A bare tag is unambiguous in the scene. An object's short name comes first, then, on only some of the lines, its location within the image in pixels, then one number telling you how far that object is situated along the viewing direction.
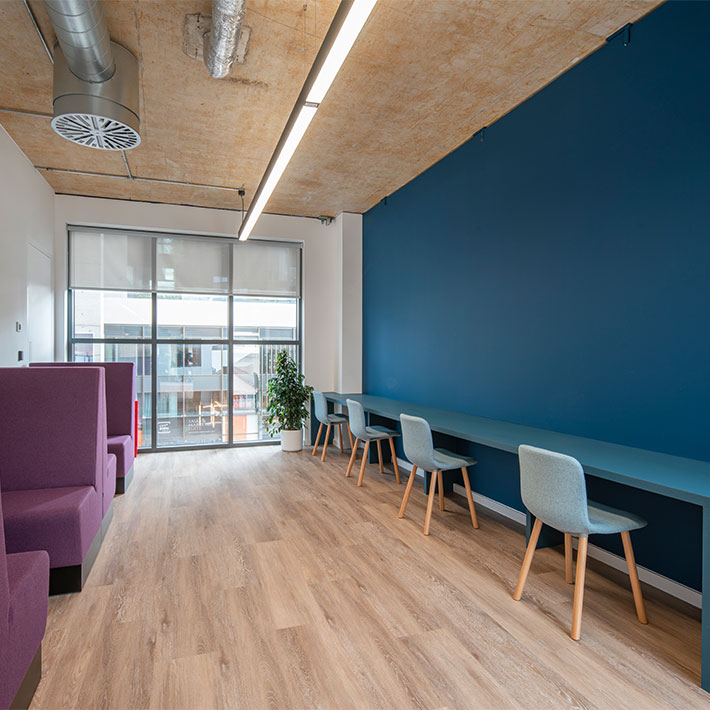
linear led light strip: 1.84
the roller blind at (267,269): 6.45
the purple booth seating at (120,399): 4.72
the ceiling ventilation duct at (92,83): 2.40
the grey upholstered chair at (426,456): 3.29
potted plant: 6.07
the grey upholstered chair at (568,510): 2.12
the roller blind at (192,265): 6.12
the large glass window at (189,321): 5.90
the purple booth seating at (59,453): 2.48
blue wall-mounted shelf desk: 1.85
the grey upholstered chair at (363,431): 4.52
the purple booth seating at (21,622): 1.40
